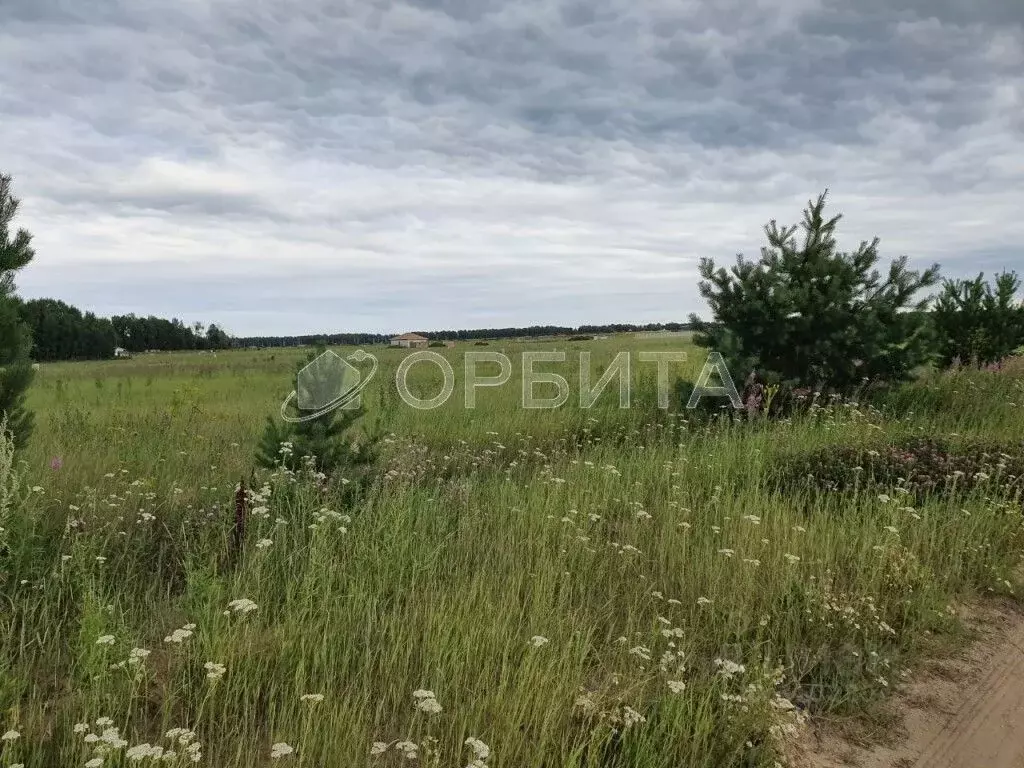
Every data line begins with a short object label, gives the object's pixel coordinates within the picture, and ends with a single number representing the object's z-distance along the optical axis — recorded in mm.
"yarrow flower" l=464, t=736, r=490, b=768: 2439
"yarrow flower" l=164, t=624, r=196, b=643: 2992
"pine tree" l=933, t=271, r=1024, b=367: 15914
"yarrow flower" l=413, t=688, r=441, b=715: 2600
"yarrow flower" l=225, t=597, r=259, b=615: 3204
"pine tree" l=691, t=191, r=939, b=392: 10828
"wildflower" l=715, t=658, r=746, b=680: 3244
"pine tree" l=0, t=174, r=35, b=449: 6027
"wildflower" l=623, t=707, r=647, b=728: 2867
